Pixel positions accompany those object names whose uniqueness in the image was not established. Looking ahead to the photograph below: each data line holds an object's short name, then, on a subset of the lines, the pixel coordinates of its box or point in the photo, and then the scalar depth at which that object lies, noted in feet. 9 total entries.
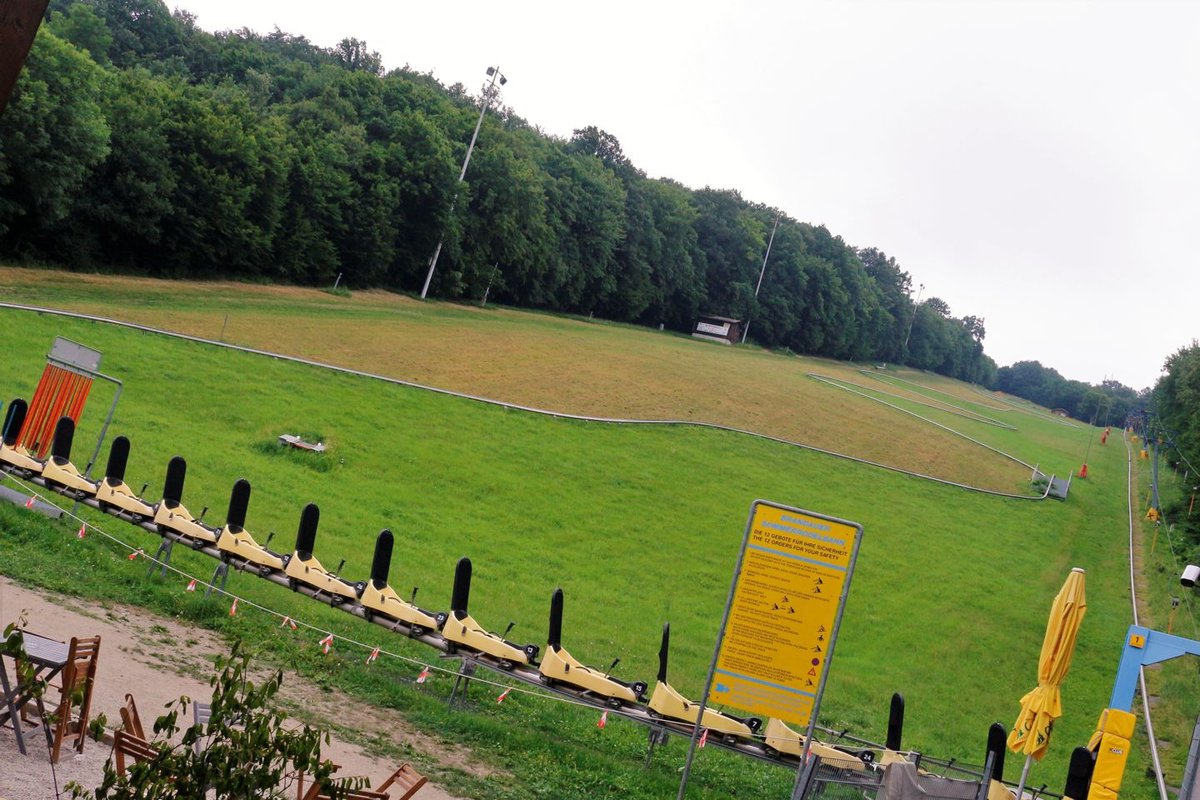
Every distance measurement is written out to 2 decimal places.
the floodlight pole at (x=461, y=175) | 240.81
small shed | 349.82
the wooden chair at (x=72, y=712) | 26.11
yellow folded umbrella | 44.32
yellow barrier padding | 38.32
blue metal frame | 43.09
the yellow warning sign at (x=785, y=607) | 34.60
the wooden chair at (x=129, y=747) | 22.24
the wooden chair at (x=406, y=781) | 27.01
